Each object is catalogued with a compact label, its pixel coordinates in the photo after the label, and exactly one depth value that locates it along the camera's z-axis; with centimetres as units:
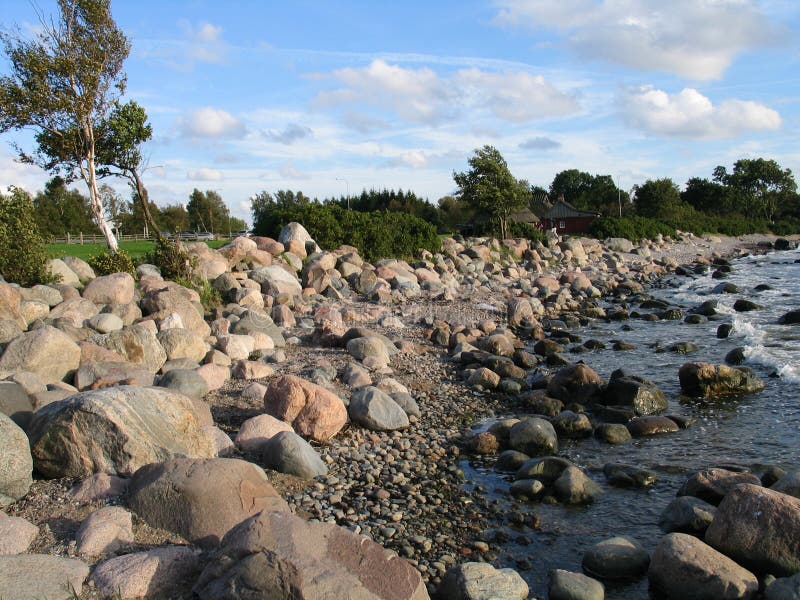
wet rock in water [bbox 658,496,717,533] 645
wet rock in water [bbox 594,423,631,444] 937
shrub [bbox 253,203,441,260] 2530
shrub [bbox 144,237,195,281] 1736
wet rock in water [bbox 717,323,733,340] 1705
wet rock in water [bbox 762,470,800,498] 655
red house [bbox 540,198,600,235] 6581
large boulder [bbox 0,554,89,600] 423
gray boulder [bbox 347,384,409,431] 918
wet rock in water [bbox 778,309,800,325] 1858
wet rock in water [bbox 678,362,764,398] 1155
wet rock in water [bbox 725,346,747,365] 1402
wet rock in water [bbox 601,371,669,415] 1070
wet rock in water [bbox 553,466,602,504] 738
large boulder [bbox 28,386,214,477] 617
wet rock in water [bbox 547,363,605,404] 1134
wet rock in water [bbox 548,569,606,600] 536
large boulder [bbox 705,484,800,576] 559
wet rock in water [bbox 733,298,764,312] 2166
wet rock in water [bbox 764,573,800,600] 490
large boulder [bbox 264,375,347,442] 852
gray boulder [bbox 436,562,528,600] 520
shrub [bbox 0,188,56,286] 1333
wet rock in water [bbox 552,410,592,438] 970
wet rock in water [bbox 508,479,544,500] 750
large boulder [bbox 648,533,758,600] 529
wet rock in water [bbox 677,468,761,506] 711
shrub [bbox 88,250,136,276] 1617
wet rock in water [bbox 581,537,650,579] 588
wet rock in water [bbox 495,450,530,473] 838
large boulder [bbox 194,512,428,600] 421
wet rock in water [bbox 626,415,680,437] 968
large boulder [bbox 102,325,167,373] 1054
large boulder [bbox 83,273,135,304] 1345
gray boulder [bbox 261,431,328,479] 735
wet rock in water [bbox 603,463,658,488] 784
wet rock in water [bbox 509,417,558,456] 895
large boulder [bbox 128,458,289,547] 532
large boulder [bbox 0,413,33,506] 575
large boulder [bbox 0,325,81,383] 891
